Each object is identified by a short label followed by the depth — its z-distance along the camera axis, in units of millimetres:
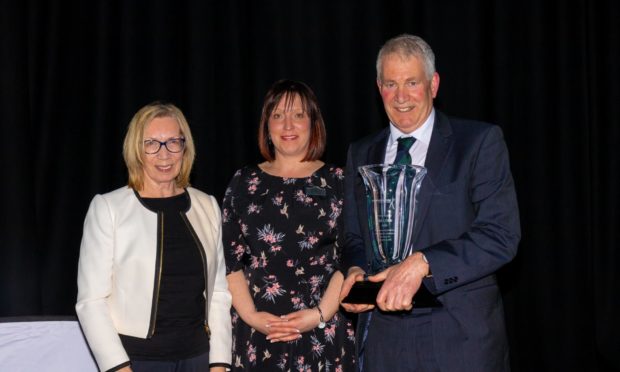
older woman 2484
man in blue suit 2102
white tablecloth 2955
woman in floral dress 2908
